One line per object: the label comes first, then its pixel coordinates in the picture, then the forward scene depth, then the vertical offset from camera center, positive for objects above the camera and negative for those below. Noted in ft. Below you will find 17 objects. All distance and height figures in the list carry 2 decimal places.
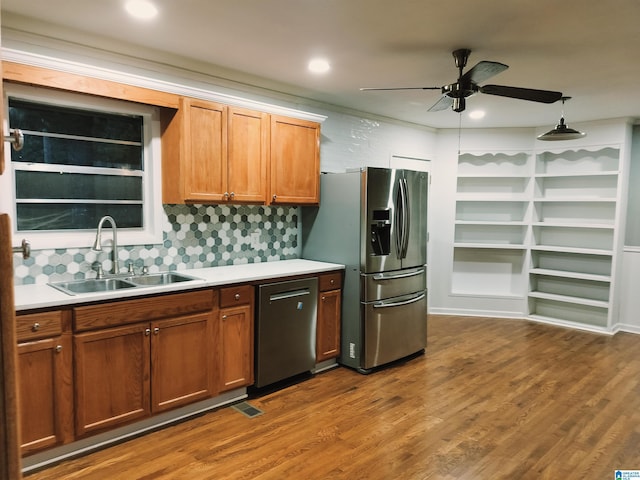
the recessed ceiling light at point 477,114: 15.60 +3.42
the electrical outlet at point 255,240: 12.88 -1.01
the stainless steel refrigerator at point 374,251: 12.32 -1.25
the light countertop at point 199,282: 7.64 -1.67
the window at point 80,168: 9.09 +0.73
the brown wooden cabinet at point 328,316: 12.21 -3.04
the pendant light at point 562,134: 11.96 +2.09
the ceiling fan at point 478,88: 8.37 +2.50
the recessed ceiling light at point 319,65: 10.66 +3.45
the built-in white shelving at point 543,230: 17.29 -0.79
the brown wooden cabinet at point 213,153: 10.23 +1.22
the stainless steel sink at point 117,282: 9.13 -1.75
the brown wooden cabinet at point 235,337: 10.03 -3.04
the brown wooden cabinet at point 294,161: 12.03 +1.24
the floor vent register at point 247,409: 9.95 -4.63
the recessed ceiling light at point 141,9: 7.79 +3.46
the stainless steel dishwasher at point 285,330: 10.75 -3.10
